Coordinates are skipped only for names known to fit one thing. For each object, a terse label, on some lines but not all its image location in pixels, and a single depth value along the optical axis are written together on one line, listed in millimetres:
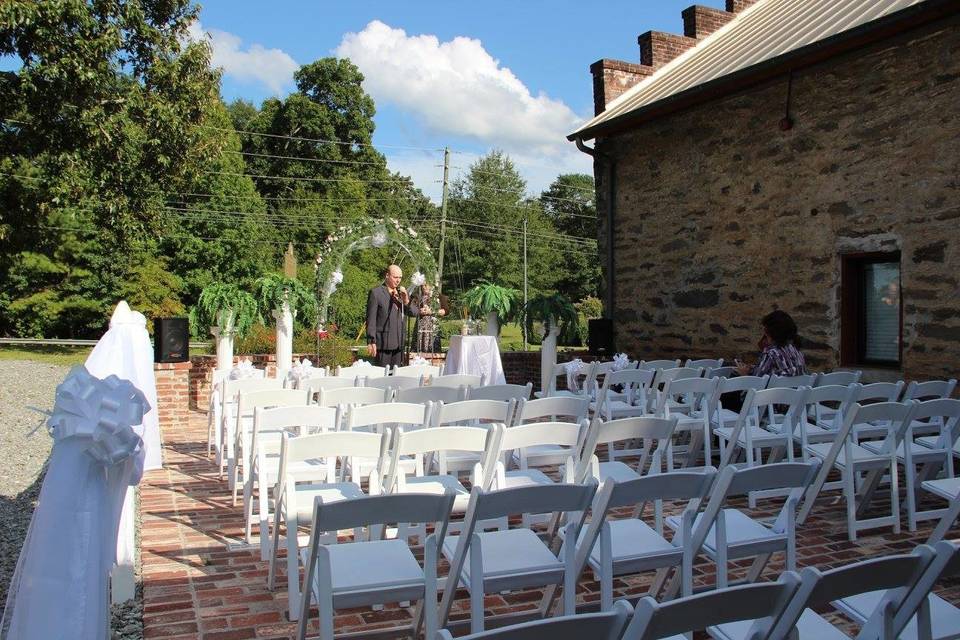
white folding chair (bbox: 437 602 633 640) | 1703
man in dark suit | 9008
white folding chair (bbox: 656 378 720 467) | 5875
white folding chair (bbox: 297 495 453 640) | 2705
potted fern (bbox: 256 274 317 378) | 9641
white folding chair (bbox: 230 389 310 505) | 5312
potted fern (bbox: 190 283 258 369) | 9477
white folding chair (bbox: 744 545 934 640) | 2041
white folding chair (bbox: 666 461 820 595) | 3086
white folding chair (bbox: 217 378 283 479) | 6129
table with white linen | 9602
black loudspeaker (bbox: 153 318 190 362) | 9664
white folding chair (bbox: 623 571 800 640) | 1825
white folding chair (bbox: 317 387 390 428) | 5418
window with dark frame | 8547
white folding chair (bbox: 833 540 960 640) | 2225
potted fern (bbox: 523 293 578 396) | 10625
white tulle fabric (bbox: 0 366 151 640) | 2332
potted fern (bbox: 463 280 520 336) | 10547
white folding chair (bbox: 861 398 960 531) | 4801
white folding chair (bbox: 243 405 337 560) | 4164
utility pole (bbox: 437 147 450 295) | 35312
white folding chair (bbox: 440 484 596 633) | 2832
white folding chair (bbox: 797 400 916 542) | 4585
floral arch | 15945
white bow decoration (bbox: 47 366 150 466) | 2475
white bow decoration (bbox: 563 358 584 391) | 8008
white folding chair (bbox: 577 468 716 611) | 2990
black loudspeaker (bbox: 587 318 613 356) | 12211
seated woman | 6793
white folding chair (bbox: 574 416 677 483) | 4199
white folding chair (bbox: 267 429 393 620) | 3457
